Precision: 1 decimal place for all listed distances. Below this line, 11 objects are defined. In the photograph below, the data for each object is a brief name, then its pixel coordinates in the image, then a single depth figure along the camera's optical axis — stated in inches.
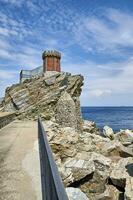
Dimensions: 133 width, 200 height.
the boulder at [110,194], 254.0
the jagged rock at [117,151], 471.7
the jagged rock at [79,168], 269.5
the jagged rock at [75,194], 200.1
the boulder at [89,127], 835.7
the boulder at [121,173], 281.6
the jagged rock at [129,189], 229.5
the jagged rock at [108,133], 835.7
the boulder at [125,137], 709.1
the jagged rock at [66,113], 665.4
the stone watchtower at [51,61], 897.9
